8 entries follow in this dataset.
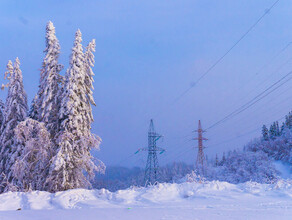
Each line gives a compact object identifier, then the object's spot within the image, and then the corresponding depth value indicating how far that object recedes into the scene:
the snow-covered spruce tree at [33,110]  26.63
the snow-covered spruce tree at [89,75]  22.02
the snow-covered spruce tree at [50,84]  22.03
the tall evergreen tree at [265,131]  85.21
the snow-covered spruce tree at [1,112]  30.19
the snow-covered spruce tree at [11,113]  26.52
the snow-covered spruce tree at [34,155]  20.67
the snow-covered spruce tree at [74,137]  19.61
